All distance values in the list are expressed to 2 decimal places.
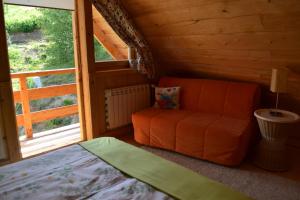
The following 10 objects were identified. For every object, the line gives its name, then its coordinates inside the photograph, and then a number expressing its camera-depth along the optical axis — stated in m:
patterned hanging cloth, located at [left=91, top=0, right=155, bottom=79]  3.11
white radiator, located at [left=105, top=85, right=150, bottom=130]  3.38
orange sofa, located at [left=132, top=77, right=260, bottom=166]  2.63
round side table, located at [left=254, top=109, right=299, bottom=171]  2.50
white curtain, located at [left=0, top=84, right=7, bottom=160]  2.54
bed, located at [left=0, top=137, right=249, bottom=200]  1.29
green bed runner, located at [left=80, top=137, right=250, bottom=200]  1.30
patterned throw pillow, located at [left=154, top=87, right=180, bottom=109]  3.42
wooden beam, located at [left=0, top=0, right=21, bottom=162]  2.45
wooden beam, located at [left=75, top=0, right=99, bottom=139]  3.02
